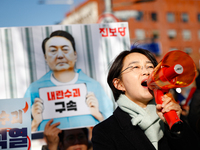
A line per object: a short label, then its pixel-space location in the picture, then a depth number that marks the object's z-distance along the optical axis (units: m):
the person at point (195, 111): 3.26
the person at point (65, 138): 2.58
